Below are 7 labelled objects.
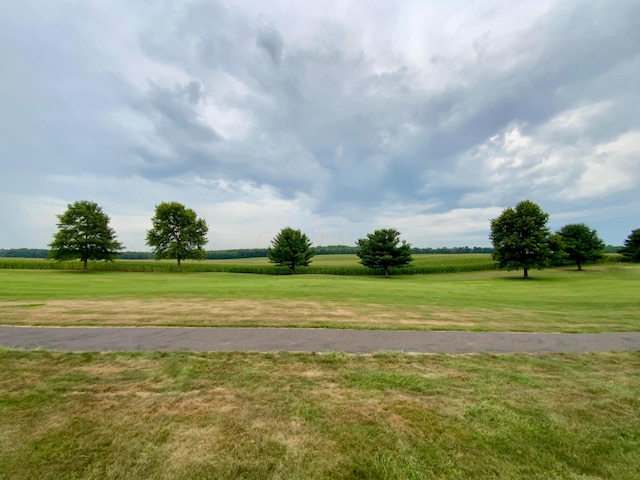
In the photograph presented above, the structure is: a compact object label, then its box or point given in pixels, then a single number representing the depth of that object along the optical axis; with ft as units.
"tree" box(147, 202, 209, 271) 157.79
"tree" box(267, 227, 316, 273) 167.53
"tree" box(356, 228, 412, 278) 159.43
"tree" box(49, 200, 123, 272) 142.61
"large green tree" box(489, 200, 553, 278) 124.88
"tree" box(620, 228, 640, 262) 184.54
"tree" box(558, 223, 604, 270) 160.25
